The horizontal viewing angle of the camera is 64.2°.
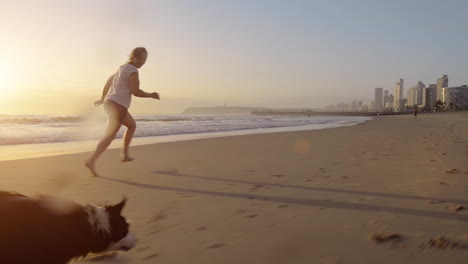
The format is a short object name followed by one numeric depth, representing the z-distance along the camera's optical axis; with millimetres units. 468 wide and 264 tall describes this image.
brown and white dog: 1932
